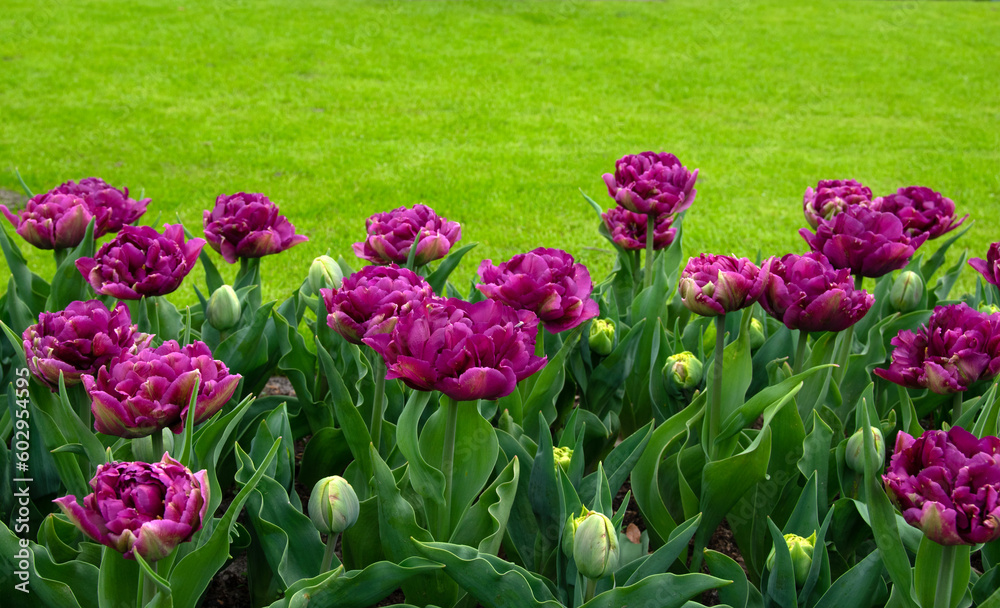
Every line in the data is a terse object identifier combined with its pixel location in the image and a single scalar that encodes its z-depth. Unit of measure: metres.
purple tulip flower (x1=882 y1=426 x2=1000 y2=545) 1.10
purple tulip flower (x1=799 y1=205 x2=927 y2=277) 1.83
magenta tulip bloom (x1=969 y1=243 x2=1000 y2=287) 2.05
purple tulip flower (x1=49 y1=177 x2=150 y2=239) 2.21
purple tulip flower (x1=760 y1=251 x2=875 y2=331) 1.62
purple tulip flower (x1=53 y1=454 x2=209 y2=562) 1.09
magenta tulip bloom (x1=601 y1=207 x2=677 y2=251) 2.45
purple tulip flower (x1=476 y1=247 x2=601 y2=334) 1.58
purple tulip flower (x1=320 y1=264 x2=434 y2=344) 1.47
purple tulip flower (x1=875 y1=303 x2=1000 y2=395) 1.64
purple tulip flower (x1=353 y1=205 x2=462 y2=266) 1.99
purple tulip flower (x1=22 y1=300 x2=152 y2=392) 1.45
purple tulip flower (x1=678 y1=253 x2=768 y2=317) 1.60
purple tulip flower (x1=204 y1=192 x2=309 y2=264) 2.08
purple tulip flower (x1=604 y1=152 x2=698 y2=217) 2.25
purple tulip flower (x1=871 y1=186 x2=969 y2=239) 2.29
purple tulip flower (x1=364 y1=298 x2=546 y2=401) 1.24
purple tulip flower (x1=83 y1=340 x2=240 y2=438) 1.27
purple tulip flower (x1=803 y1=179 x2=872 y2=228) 2.35
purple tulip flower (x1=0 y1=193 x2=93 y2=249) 2.07
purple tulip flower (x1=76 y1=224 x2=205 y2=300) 1.77
